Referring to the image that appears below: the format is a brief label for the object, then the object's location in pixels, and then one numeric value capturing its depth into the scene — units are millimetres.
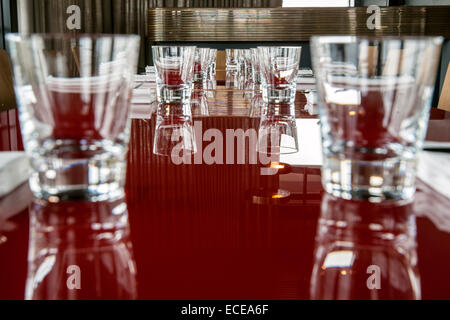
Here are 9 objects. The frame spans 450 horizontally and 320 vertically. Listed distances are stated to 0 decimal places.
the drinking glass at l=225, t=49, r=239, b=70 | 2316
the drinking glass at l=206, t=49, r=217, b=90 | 1631
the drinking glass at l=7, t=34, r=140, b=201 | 356
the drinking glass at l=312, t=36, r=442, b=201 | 360
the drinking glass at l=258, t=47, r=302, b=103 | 990
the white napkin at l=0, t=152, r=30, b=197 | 386
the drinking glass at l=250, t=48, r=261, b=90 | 1437
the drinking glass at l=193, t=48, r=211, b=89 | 1542
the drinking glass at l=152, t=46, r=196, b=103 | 983
